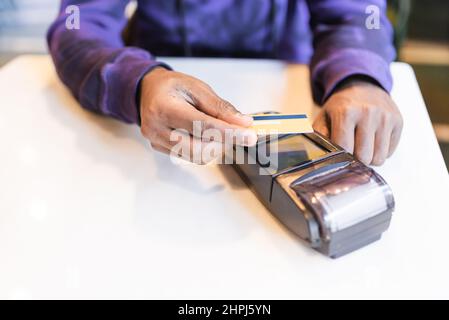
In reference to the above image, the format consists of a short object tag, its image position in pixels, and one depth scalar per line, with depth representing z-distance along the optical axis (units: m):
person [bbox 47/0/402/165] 0.40
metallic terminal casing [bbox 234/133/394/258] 0.31
